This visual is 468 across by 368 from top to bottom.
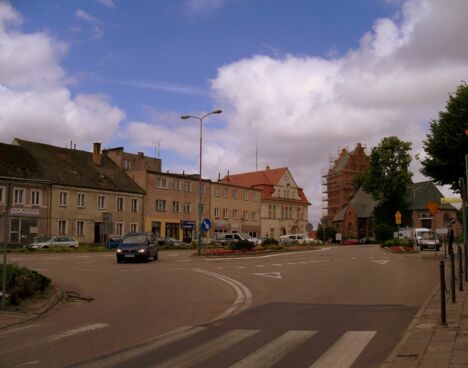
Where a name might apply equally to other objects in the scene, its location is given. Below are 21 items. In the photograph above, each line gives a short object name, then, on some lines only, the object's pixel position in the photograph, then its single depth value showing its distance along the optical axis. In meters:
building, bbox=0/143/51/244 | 52.62
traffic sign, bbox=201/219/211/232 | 38.72
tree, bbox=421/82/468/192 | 30.50
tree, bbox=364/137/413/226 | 88.50
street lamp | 37.81
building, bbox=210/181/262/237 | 79.25
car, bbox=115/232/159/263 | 30.98
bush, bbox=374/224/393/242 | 84.19
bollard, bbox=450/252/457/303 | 12.54
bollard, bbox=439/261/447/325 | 9.72
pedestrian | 24.03
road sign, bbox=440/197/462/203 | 17.38
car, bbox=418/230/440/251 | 52.12
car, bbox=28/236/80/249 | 46.87
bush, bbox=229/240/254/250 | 40.16
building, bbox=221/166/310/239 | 93.81
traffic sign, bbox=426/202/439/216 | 23.39
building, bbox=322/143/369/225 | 122.32
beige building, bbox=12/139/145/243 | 57.38
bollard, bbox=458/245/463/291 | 15.09
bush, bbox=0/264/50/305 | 13.55
